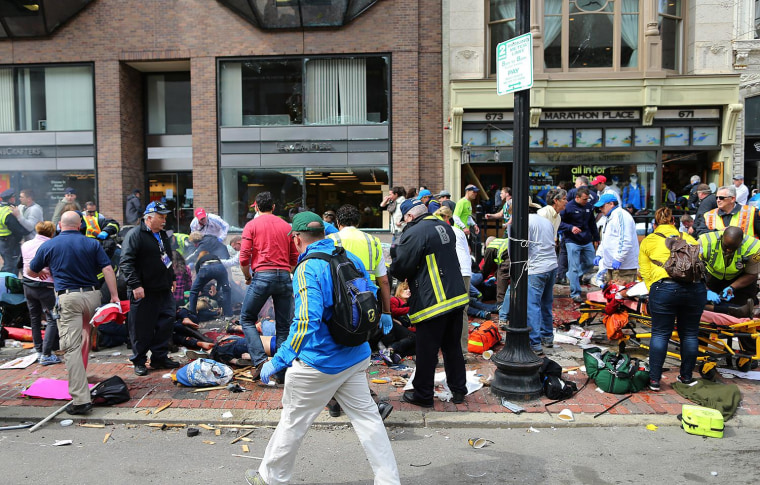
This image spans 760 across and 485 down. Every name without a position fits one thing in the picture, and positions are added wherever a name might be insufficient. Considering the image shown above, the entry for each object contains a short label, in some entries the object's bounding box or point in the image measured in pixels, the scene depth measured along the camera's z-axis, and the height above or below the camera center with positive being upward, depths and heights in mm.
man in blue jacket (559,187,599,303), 9930 -510
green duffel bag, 5793 -1757
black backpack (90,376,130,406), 5578 -1832
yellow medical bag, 4844 -1869
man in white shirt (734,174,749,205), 14438 +207
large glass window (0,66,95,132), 18391 +3427
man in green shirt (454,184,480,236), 9922 -169
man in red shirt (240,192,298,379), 6328 -772
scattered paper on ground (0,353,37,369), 6914 -1915
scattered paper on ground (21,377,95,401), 5727 -1854
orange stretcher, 6168 -1551
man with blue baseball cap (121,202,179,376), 6340 -937
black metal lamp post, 5621 -920
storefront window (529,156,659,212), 16906 +801
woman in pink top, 6973 -1194
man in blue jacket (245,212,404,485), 3498 -1105
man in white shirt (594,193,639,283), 8609 -647
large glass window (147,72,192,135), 19531 +3412
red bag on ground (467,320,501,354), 7301 -1752
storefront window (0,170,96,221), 18547 +695
